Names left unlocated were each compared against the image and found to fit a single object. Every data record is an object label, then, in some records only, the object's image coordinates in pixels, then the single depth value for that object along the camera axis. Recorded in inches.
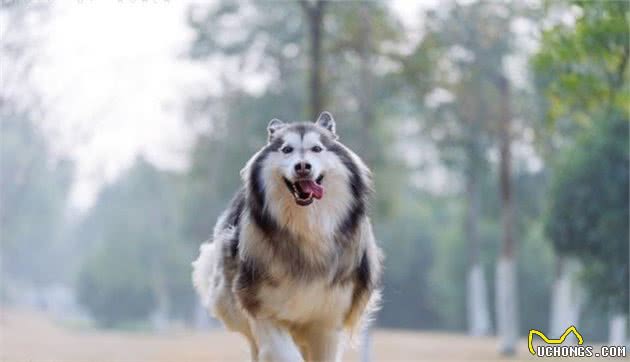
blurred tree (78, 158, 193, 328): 2250.2
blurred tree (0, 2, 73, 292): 1079.6
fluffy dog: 263.6
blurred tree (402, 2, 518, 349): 947.3
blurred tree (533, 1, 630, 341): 542.3
